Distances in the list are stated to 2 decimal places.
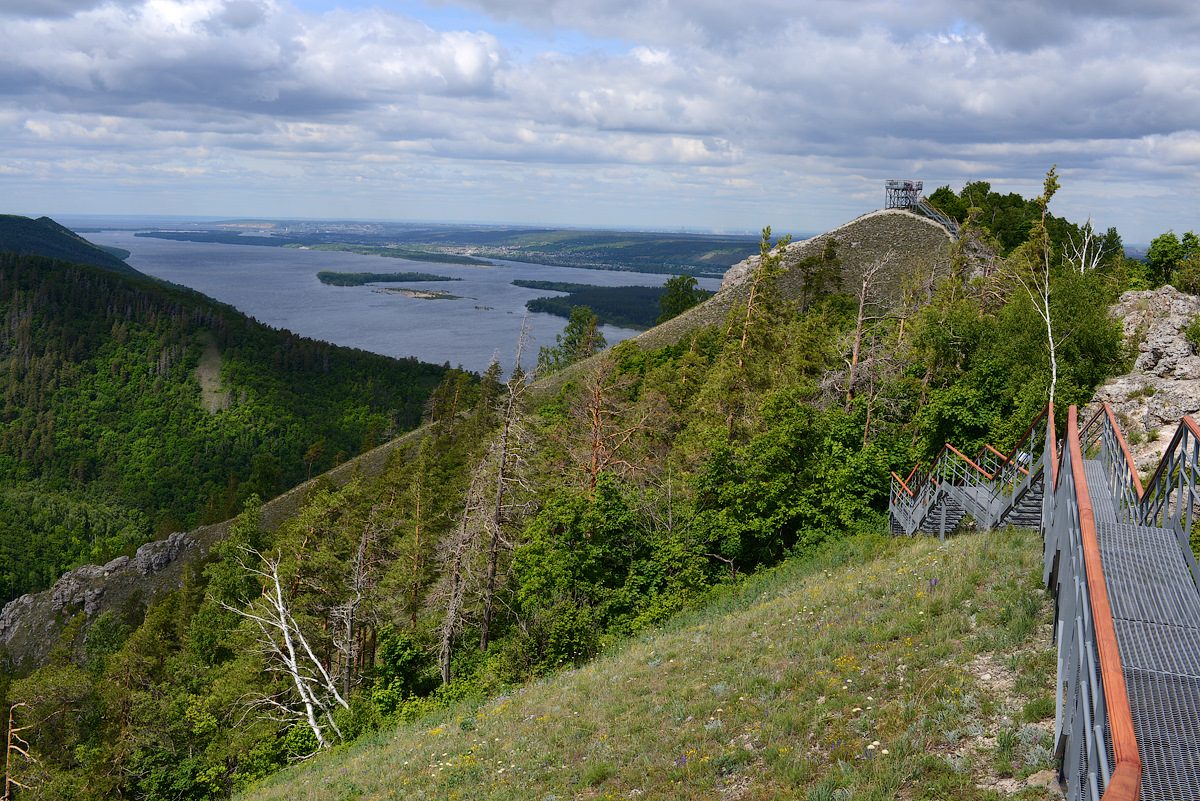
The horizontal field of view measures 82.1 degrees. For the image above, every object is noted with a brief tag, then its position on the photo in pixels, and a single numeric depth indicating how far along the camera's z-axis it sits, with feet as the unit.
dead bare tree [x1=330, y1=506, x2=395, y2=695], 87.61
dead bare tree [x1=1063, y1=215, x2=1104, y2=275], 126.82
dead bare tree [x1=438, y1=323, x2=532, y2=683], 76.13
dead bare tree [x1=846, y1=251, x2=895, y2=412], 88.58
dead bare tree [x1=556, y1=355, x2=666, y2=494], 100.69
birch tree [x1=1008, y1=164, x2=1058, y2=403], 106.32
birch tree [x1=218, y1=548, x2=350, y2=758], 80.43
